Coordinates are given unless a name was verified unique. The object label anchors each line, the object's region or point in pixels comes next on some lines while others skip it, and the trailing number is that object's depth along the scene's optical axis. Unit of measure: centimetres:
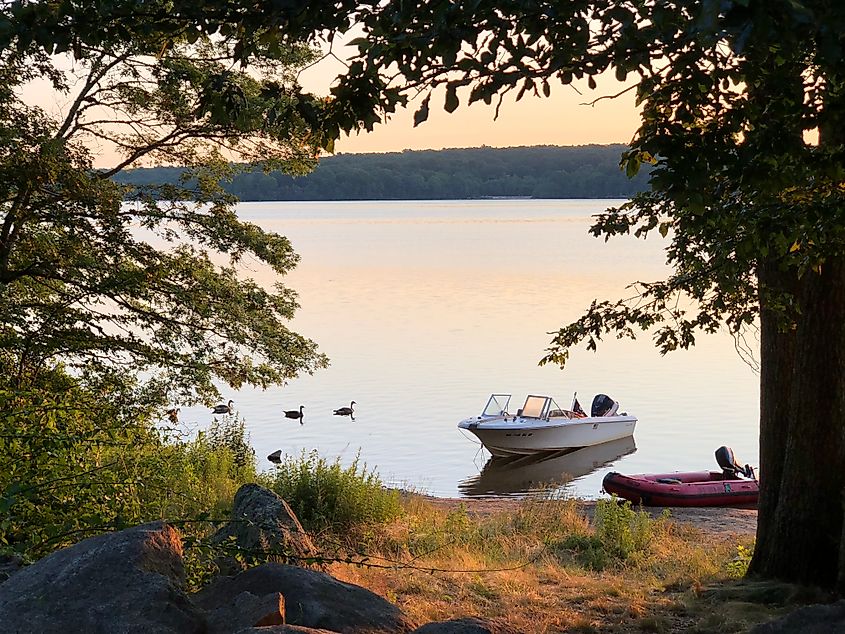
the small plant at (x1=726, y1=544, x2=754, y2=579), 1116
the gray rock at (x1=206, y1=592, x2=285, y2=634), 519
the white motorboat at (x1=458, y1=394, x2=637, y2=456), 3088
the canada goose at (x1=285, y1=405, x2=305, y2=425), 3256
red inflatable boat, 2378
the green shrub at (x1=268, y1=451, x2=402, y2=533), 1297
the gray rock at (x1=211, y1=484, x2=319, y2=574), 786
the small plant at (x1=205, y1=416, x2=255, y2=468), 1786
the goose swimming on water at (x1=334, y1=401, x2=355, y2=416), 3294
